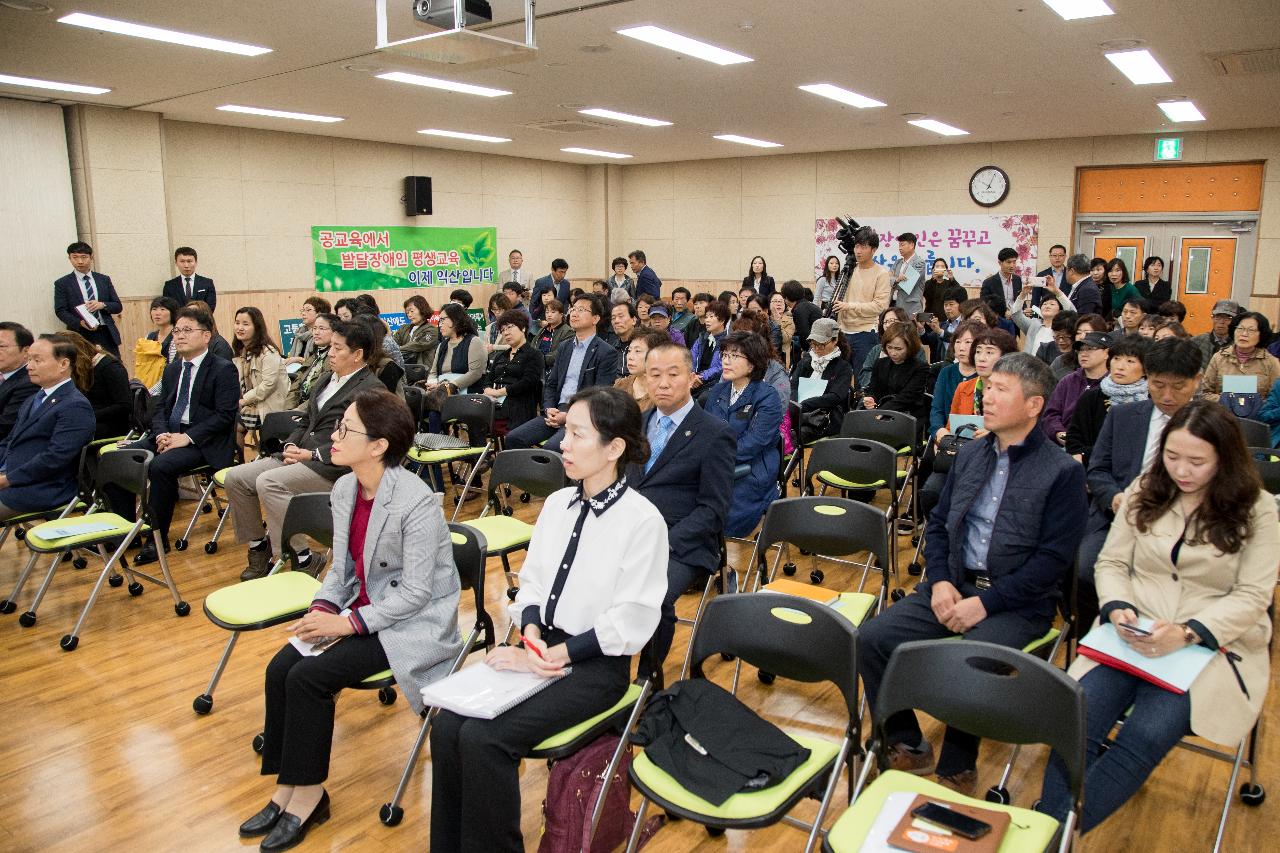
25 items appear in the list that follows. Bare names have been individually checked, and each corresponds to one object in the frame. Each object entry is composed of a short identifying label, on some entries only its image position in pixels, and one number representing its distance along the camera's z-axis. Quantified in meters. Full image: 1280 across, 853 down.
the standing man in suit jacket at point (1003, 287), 9.57
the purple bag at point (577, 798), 2.51
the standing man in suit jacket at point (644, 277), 12.92
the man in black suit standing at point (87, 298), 9.05
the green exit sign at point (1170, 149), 11.38
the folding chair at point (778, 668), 2.13
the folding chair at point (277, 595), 3.16
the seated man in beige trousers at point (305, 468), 4.79
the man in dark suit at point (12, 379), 5.29
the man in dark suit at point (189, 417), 5.23
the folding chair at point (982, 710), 2.05
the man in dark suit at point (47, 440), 4.64
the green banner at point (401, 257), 12.34
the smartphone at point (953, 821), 1.94
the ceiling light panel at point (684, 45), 6.43
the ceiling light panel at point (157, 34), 6.01
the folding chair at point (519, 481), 4.02
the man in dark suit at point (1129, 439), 3.59
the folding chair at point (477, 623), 2.88
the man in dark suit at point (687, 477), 3.54
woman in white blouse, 2.37
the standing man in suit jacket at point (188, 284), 9.84
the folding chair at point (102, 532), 4.10
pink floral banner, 12.59
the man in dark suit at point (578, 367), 6.20
